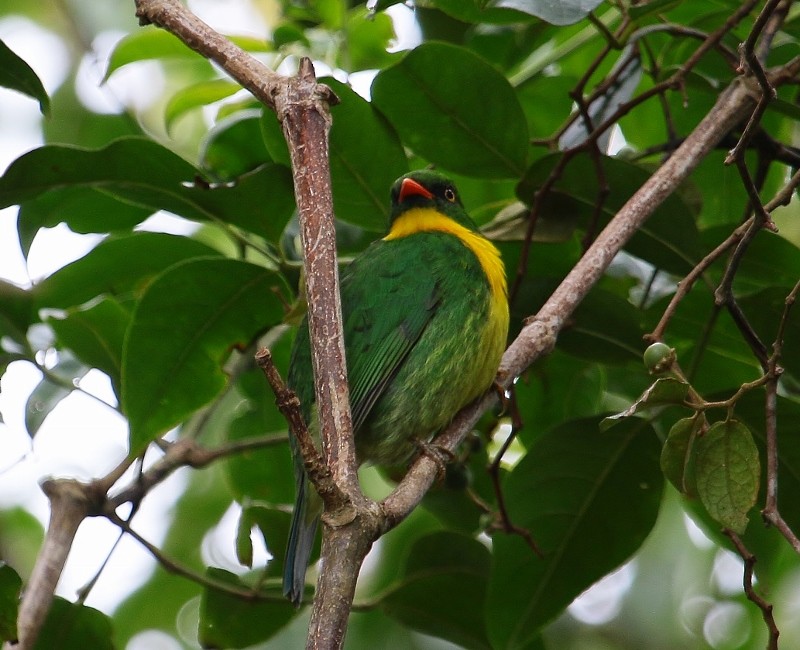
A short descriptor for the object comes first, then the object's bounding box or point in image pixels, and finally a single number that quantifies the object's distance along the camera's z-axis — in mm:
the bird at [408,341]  5961
